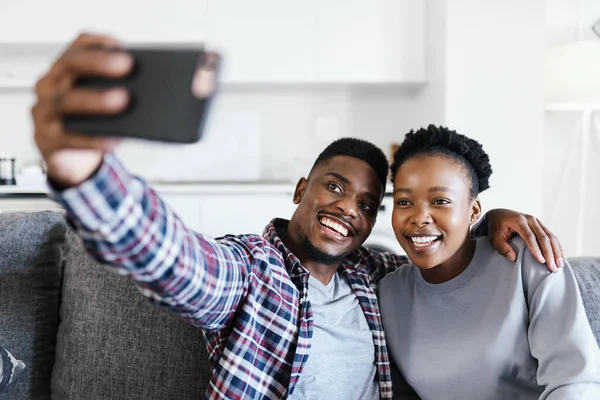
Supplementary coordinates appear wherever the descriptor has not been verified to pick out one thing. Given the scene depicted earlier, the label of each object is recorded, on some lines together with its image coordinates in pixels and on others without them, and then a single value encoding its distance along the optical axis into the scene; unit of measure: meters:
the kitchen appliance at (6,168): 3.59
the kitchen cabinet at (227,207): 3.39
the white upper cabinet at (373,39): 3.66
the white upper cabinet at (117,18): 3.65
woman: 1.08
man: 0.54
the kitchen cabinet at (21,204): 3.42
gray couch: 1.18
